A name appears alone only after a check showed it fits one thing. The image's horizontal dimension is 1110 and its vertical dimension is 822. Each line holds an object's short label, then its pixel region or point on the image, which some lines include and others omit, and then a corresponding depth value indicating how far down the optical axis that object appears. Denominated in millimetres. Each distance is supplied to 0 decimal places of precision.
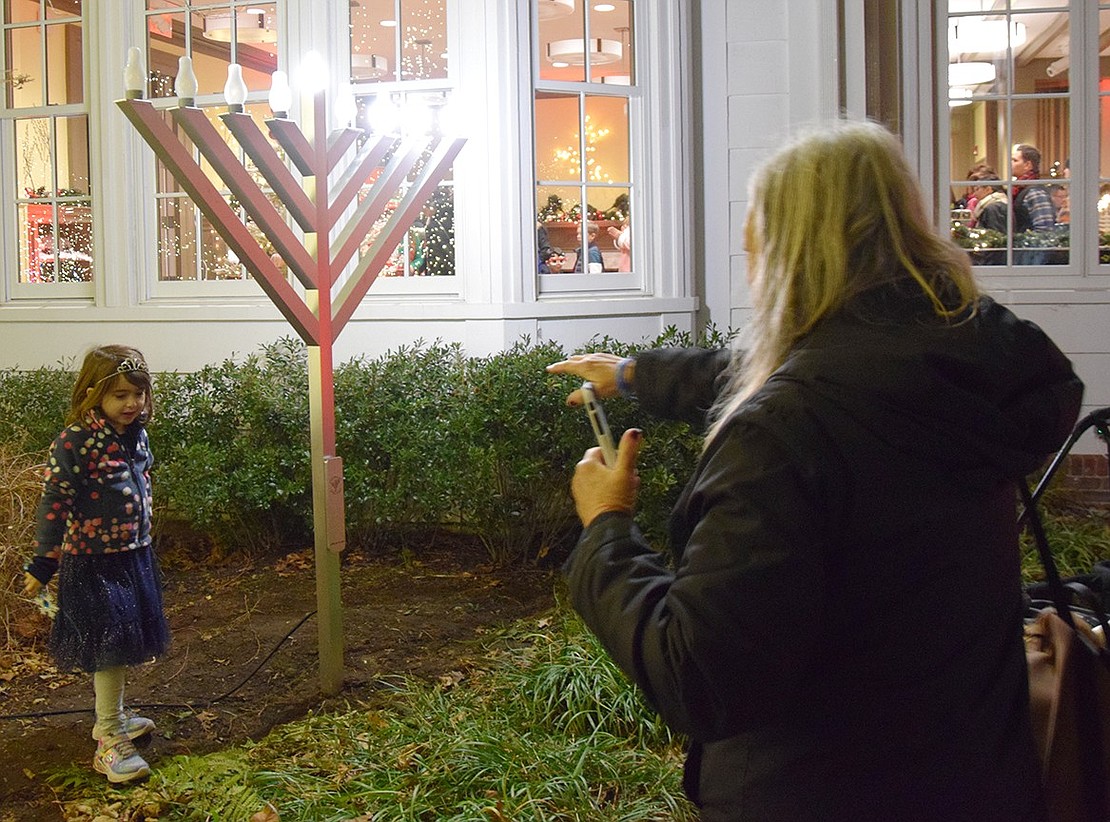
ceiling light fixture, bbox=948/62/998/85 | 8672
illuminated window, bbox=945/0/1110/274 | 8469
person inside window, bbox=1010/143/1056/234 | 8656
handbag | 1860
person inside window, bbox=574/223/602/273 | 8297
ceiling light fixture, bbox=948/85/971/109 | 8633
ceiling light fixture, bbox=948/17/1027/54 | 8570
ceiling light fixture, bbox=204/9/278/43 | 8492
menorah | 4336
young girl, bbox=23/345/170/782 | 4266
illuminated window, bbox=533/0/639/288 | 8078
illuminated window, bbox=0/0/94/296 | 9086
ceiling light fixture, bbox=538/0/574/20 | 8039
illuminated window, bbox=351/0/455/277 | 8000
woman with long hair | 1573
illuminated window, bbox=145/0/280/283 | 8648
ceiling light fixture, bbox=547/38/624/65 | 8086
